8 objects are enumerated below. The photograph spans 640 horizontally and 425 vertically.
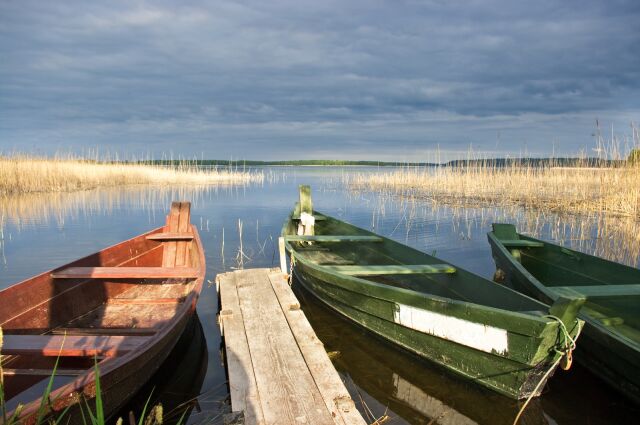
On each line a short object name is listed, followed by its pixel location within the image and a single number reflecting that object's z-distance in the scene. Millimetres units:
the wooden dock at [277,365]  3064
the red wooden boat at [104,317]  3018
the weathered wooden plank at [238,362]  3109
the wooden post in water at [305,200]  9703
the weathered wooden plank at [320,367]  3057
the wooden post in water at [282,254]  7120
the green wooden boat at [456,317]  3150
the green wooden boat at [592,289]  3510
